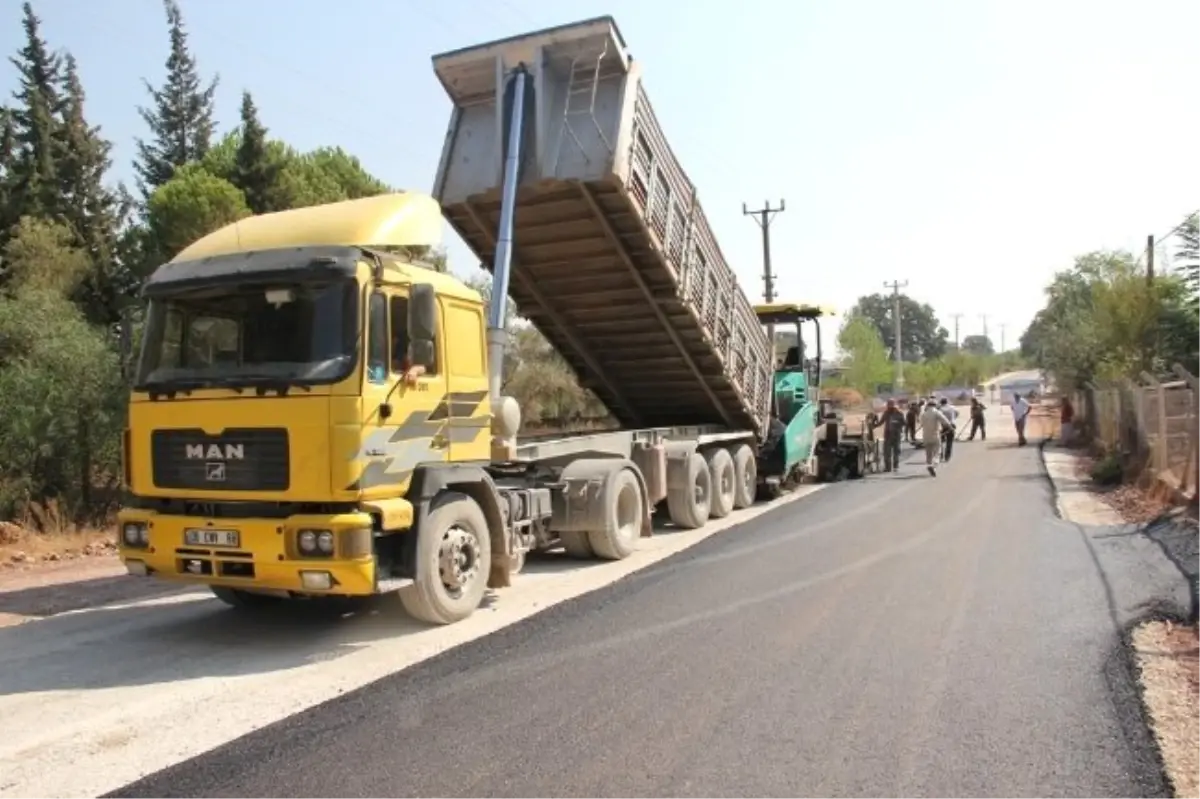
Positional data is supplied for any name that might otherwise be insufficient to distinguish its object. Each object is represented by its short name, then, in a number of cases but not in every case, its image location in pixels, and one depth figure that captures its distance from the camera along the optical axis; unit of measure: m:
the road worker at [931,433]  18.19
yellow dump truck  5.99
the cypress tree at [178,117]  41.56
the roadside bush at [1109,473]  15.23
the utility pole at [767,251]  43.84
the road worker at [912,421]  26.41
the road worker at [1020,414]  25.73
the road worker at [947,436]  20.88
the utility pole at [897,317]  68.73
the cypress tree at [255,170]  29.25
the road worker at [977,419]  29.07
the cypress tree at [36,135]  31.31
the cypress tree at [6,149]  30.72
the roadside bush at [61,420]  13.41
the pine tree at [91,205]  28.76
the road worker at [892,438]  19.47
